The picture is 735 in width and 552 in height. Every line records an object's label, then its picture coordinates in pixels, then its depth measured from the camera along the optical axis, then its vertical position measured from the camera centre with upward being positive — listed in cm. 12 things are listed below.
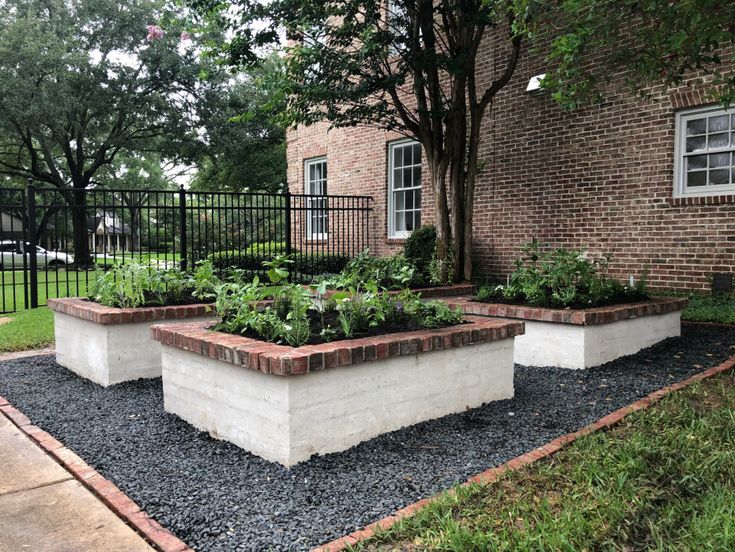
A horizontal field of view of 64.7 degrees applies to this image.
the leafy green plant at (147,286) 509 -37
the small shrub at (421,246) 951 -2
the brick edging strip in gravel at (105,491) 232 -116
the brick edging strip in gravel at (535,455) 228 -111
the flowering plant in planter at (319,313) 360 -47
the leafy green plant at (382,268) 683 -29
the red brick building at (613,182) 742 +90
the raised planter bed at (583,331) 487 -77
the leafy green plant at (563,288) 534 -43
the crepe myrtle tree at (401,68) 789 +247
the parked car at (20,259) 2444 -55
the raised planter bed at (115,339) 469 -78
